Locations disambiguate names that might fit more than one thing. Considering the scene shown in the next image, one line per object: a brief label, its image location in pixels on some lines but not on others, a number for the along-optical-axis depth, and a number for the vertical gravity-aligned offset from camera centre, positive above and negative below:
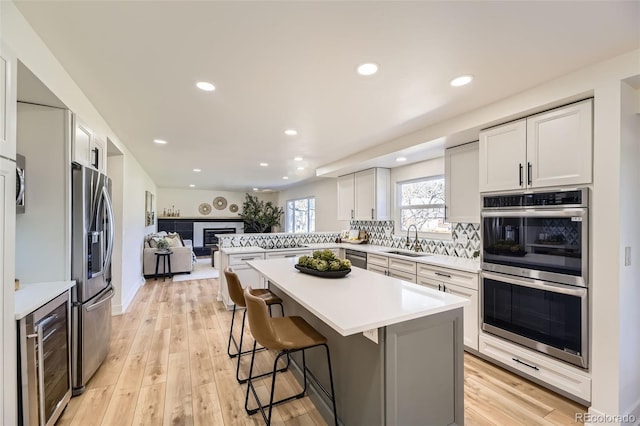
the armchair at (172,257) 6.27 -1.06
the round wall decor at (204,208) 10.34 +0.13
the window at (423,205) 4.10 +0.12
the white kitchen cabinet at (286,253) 4.42 -0.68
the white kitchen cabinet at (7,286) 1.32 -0.36
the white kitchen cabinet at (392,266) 3.46 -0.74
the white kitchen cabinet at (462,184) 3.07 +0.32
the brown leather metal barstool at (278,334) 1.65 -0.78
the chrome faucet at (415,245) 4.11 -0.49
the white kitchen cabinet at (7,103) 1.32 +0.53
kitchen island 1.44 -0.79
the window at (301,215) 8.34 -0.11
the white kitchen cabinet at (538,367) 1.98 -1.23
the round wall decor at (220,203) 10.58 +0.33
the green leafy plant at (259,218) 8.39 -0.19
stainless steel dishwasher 4.45 -0.76
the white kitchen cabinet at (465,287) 2.72 -0.79
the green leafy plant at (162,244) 6.29 -0.75
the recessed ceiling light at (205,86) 2.17 +1.00
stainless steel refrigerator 2.08 -0.45
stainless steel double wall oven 1.99 -0.46
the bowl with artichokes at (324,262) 2.28 -0.42
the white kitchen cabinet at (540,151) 1.98 +0.49
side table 6.25 -1.12
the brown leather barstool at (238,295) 2.40 -0.75
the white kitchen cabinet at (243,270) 4.16 -0.88
